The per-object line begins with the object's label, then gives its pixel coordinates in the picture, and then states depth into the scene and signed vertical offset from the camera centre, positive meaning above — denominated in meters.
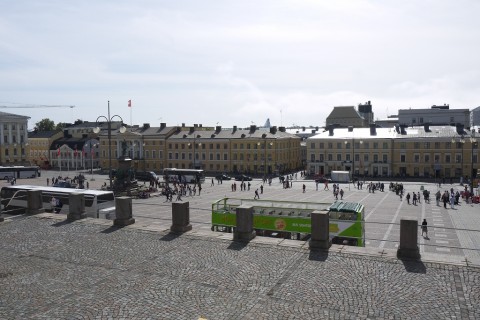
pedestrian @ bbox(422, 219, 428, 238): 26.80 -5.20
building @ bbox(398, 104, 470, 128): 129.75 +8.73
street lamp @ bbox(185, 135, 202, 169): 91.25 +0.22
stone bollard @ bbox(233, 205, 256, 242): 18.25 -3.16
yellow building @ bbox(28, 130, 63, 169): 117.19 +1.29
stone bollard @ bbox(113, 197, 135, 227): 21.39 -2.96
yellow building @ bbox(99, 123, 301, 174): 88.06 -0.09
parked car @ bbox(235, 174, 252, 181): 73.71 -5.05
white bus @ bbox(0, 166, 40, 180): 77.19 -3.78
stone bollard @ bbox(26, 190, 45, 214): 25.28 -2.95
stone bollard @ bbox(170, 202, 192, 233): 19.89 -3.07
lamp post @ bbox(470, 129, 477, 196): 49.97 -4.65
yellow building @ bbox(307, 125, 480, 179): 76.38 -1.08
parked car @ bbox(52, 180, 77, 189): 55.00 -4.22
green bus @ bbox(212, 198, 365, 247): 22.75 -3.84
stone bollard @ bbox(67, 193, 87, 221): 23.33 -2.93
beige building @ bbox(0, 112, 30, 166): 105.75 +2.89
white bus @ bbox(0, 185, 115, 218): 31.62 -3.78
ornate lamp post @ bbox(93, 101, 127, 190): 44.22 +2.10
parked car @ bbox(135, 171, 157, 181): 69.75 -4.19
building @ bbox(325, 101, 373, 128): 156.88 +10.41
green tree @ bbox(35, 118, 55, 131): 144.62 +8.31
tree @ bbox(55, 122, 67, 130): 144.19 +8.11
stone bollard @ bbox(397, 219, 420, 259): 15.46 -3.24
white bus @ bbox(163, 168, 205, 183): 69.19 -4.23
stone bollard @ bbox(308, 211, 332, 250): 16.75 -3.16
